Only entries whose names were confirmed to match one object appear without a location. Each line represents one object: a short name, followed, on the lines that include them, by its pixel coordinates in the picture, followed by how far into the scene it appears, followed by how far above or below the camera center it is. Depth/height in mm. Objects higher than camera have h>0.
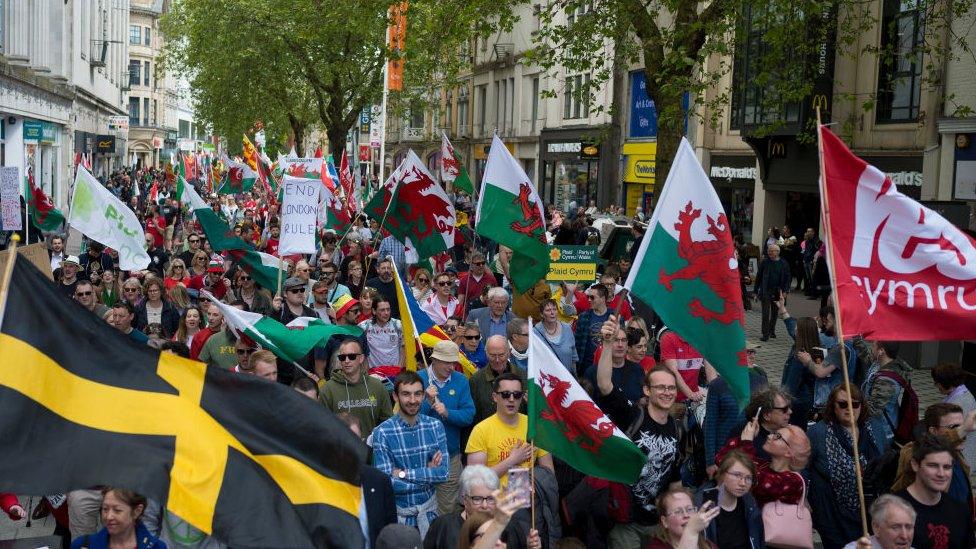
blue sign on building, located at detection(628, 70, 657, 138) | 36344 +2203
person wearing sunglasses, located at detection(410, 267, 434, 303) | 13858 -1279
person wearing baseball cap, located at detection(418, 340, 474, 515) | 8086 -1508
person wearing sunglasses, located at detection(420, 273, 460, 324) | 12738 -1361
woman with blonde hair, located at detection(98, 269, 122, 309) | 13805 -1454
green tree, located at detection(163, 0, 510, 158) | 39625 +3622
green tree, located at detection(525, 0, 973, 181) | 17344 +2155
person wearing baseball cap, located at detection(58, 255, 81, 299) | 13302 -1208
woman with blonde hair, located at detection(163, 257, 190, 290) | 13647 -1223
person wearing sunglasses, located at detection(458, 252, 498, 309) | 14477 -1246
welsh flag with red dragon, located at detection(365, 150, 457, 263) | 14711 -440
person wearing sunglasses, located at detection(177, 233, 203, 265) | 16438 -1133
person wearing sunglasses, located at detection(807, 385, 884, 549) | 7062 -1706
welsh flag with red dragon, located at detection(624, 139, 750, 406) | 7133 -489
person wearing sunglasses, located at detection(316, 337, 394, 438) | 8055 -1480
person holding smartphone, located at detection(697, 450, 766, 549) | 6230 -1662
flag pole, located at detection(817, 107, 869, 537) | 5429 -433
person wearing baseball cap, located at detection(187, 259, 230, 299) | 13820 -1342
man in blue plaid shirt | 6918 -1628
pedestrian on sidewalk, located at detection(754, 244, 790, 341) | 18891 -1490
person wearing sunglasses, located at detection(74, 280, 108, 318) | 11836 -1302
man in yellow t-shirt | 6965 -1530
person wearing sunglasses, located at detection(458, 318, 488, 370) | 10070 -1404
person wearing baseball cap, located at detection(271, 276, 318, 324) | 11000 -1219
